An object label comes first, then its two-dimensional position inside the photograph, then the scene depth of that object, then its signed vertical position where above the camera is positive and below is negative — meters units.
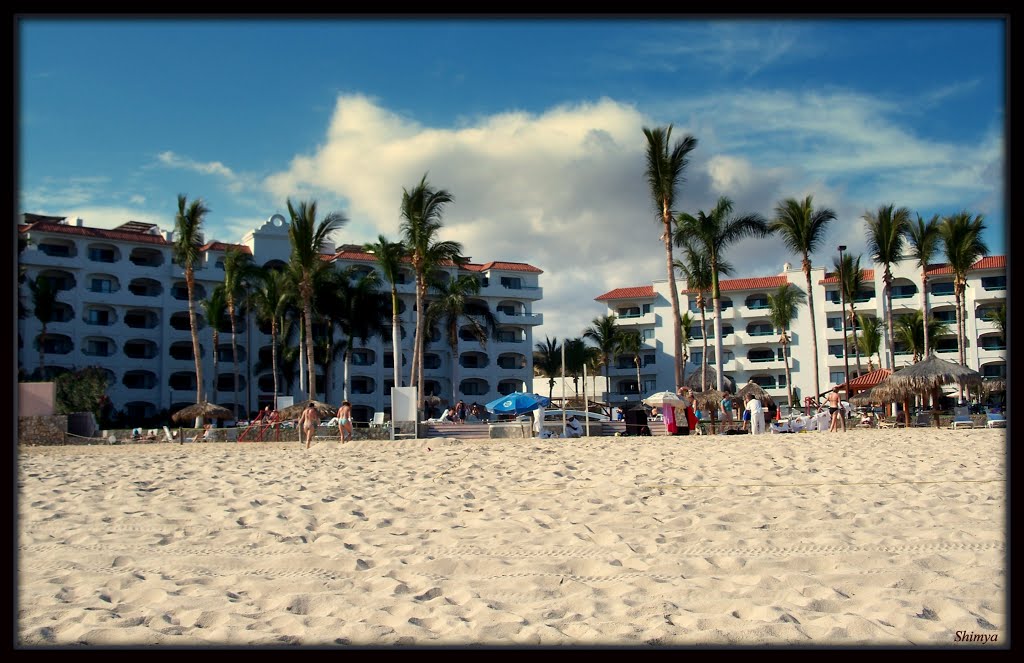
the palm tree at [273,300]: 44.38 +4.92
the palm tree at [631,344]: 67.94 +2.75
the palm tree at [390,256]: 37.12 +5.81
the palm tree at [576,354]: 64.75 +1.97
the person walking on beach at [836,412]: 21.52 -1.09
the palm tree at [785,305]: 58.02 +4.97
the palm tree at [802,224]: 36.56 +6.71
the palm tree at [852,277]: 45.59 +5.50
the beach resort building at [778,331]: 56.66 +3.83
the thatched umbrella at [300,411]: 31.45 -0.99
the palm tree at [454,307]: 47.69 +4.40
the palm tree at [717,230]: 35.47 +6.37
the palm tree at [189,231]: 38.66 +7.51
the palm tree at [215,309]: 46.25 +4.50
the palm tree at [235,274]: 44.88 +6.30
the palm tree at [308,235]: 34.65 +6.48
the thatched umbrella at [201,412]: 36.43 -1.10
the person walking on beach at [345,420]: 23.16 -1.02
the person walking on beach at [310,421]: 20.60 -0.91
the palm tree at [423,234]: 35.34 +6.56
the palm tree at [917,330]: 55.59 +2.74
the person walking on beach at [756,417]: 21.77 -1.15
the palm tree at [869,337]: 56.81 +2.43
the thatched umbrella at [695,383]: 41.99 -0.40
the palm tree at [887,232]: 36.88 +6.33
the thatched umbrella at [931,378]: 26.30 -0.25
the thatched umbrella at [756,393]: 39.84 -0.91
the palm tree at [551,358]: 66.94 +1.74
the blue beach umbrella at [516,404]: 33.41 -0.98
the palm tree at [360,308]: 46.53 +4.38
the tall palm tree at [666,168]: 32.81 +8.44
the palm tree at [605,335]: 67.00 +3.53
